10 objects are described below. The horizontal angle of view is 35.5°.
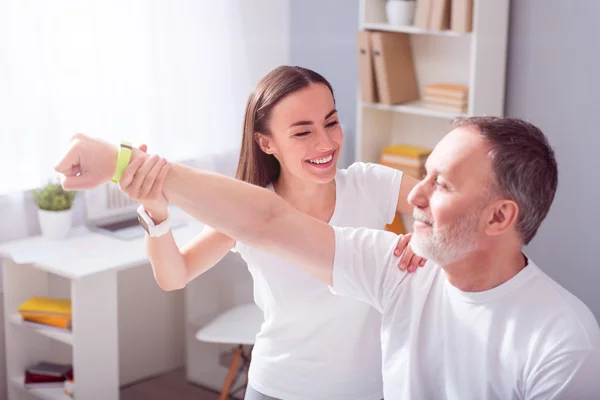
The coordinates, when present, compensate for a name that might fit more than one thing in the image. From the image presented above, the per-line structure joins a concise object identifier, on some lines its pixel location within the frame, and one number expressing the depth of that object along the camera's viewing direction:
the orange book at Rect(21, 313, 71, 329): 3.36
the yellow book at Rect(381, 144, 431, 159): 4.14
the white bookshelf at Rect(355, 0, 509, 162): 3.80
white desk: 3.32
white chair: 3.43
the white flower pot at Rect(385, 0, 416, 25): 4.01
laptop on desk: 3.82
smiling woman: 2.00
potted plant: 3.61
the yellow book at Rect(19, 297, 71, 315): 3.40
